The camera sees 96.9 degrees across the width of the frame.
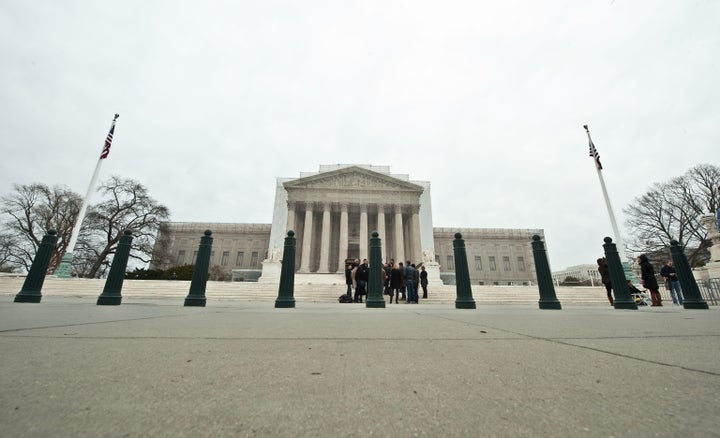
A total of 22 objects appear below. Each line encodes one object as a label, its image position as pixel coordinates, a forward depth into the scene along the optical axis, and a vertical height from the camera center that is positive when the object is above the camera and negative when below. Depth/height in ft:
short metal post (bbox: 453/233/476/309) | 20.35 +1.80
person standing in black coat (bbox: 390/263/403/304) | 37.99 +3.22
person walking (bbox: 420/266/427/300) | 45.52 +3.81
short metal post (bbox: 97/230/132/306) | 17.28 +1.53
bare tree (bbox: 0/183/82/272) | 79.82 +21.22
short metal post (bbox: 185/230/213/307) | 19.31 +1.71
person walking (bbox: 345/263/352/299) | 35.83 +3.20
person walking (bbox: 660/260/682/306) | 33.84 +3.21
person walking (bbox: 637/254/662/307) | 28.25 +2.71
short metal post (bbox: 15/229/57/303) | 17.75 +1.64
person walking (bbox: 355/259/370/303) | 34.73 +2.93
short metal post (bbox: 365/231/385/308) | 20.70 +2.05
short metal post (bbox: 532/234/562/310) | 20.02 +1.65
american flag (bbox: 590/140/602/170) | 57.57 +26.88
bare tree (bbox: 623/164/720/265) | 77.41 +24.63
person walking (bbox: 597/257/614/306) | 30.83 +3.29
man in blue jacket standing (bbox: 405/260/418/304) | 37.68 +2.78
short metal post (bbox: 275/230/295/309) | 19.56 +1.77
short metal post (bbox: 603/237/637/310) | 20.12 +1.83
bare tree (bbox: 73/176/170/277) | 85.81 +21.41
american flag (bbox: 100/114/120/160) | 54.44 +26.36
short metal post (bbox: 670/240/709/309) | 20.16 +1.75
